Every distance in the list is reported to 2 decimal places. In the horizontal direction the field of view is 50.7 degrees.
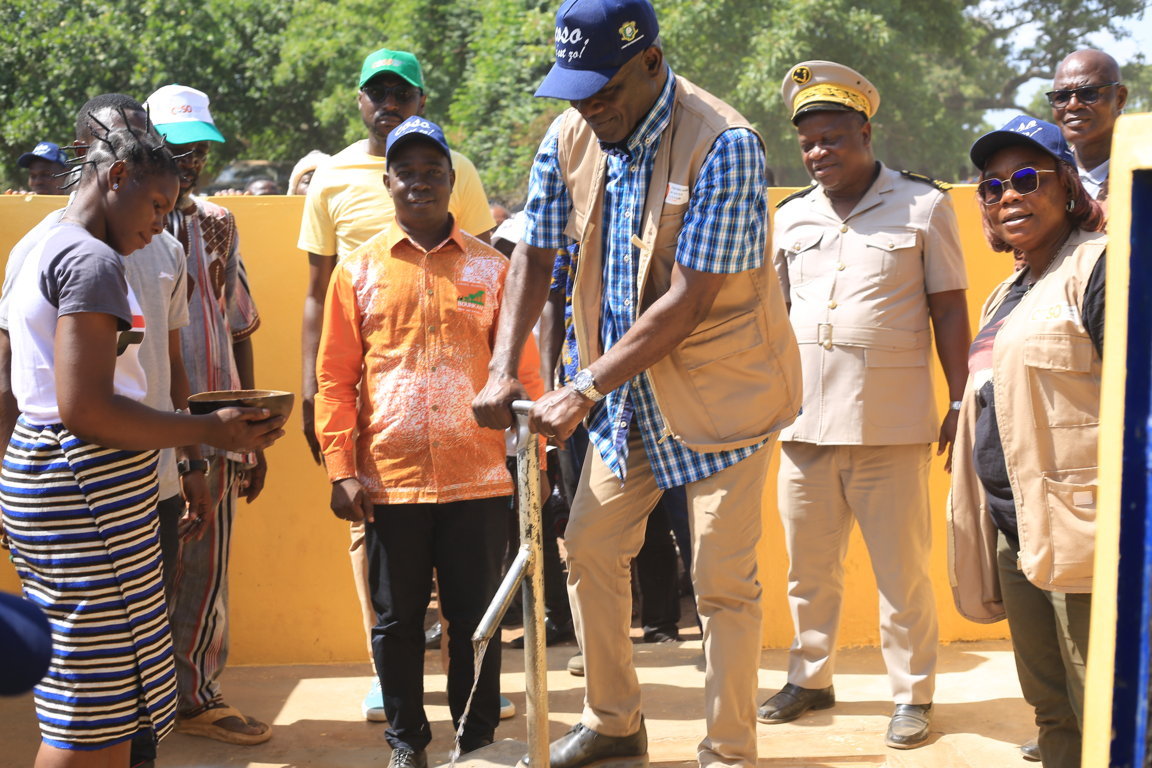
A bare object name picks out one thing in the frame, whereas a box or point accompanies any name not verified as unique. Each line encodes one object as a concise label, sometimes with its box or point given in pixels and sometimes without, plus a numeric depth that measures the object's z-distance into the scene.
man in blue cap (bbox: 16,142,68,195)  7.09
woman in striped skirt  2.96
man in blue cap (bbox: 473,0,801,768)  3.26
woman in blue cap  2.91
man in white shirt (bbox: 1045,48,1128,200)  4.94
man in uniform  4.39
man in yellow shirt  4.62
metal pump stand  3.08
